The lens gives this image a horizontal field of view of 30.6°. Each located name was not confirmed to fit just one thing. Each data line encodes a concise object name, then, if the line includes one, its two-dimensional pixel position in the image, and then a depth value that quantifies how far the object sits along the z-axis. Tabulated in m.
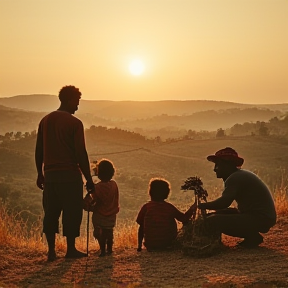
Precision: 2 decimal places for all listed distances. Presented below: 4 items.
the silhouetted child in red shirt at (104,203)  7.36
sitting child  7.46
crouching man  7.01
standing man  6.82
